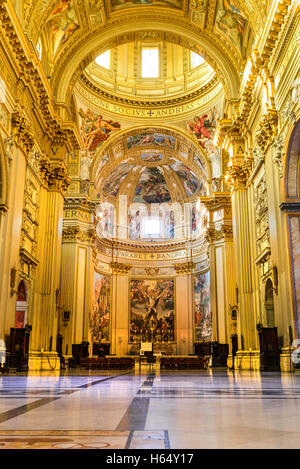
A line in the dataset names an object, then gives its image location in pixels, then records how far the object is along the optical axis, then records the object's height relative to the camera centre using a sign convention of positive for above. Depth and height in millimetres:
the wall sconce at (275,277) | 12396 +1636
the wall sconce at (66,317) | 22906 +1014
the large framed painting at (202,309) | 30719 +1946
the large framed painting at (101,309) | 29906 +1943
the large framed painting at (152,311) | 32844 +1944
